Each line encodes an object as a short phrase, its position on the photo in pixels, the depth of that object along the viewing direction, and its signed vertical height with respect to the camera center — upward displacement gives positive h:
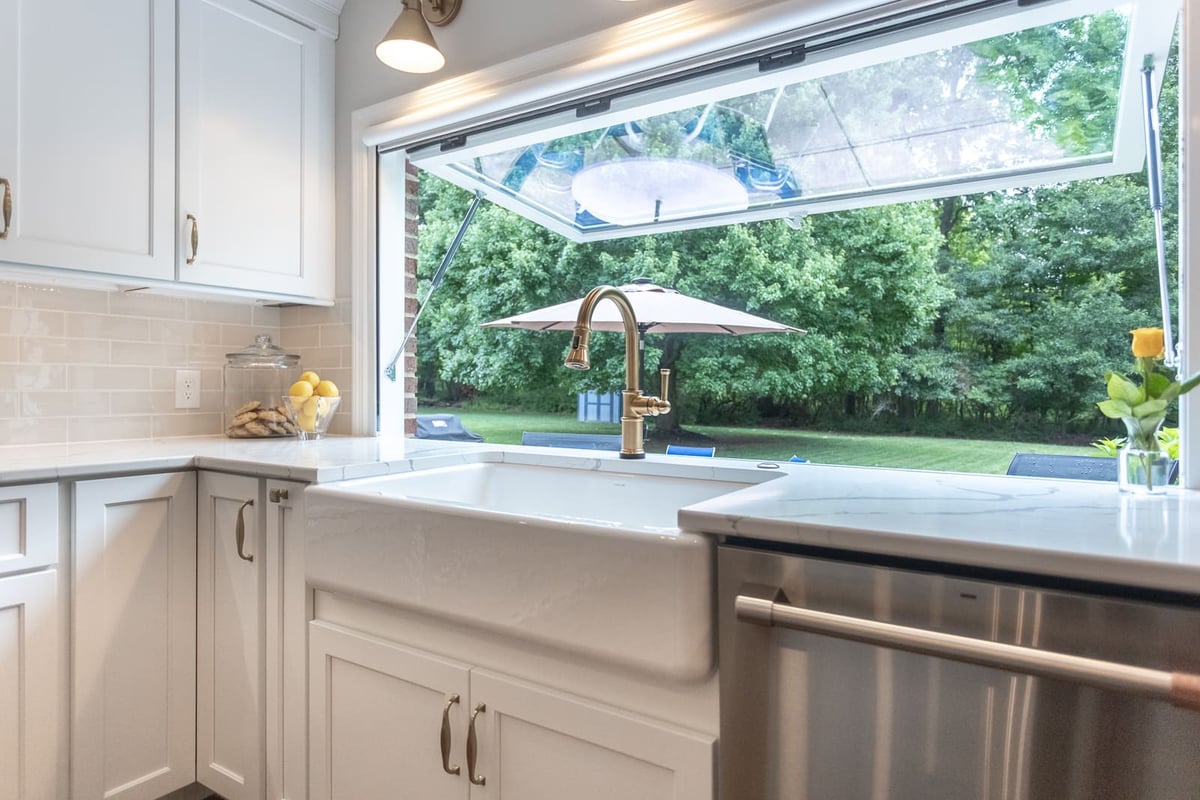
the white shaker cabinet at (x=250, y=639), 1.51 -0.58
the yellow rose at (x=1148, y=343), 1.11 +0.08
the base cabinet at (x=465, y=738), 1.00 -0.57
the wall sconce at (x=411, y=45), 1.58 +0.79
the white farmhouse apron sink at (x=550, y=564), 0.92 -0.27
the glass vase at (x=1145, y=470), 1.09 -0.12
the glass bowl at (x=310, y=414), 2.08 -0.08
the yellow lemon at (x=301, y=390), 2.09 -0.01
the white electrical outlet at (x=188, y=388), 2.21 +0.00
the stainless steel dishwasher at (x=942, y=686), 0.68 -0.33
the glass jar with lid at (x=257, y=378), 2.26 +0.03
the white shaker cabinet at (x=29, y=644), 1.40 -0.53
